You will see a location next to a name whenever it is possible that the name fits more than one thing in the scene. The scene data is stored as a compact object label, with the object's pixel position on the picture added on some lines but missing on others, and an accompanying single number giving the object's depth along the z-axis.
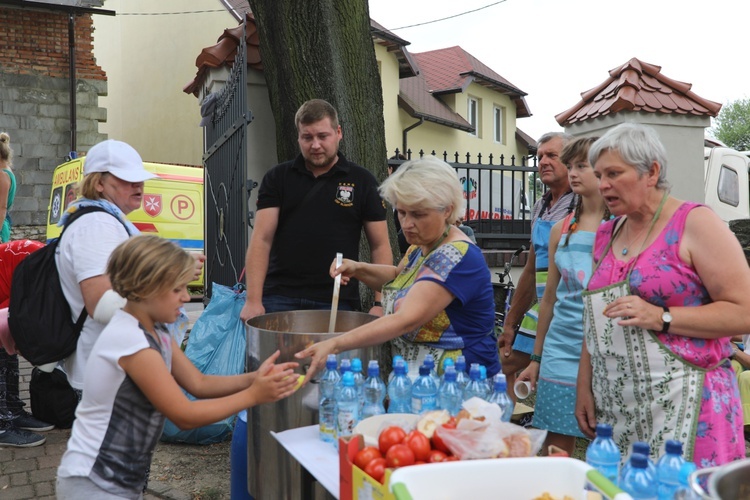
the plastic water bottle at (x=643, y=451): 1.58
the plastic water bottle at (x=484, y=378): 2.17
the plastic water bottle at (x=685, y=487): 1.33
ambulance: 10.77
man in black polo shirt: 3.52
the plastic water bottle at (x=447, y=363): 2.15
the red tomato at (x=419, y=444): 1.72
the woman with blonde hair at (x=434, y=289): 2.43
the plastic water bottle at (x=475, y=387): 2.18
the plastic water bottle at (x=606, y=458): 1.68
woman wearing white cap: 2.64
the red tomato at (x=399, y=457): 1.69
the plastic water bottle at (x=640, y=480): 1.53
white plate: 1.93
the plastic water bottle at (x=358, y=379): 2.22
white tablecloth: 1.94
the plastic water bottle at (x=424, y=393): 2.17
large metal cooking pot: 2.49
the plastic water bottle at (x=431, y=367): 2.20
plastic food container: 1.46
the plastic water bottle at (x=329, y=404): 2.21
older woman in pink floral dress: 2.05
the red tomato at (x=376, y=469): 1.65
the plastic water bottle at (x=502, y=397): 2.07
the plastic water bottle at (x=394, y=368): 2.24
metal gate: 5.01
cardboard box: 1.59
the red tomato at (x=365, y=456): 1.72
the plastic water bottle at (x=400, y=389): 2.23
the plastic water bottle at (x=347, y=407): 2.10
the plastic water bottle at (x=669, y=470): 1.54
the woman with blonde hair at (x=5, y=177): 5.10
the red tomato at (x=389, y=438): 1.78
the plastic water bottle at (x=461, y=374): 2.19
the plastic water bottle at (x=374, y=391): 2.23
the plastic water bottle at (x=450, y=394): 2.12
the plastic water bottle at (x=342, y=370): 2.18
